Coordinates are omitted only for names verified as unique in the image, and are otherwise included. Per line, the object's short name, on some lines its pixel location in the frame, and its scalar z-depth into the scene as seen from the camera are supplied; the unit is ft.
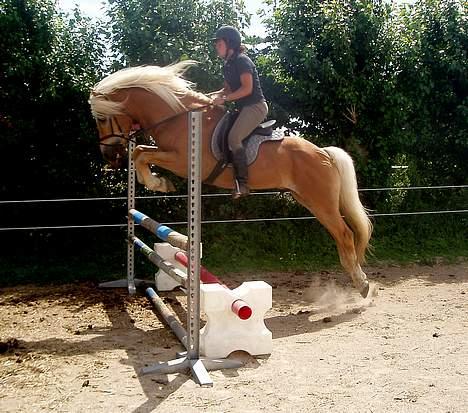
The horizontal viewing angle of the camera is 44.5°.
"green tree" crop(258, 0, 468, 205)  24.07
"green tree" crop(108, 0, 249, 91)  21.27
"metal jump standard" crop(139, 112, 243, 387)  11.85
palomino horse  16.17
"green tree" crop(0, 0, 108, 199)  20.29
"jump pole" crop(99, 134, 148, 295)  18.08
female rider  15.48
